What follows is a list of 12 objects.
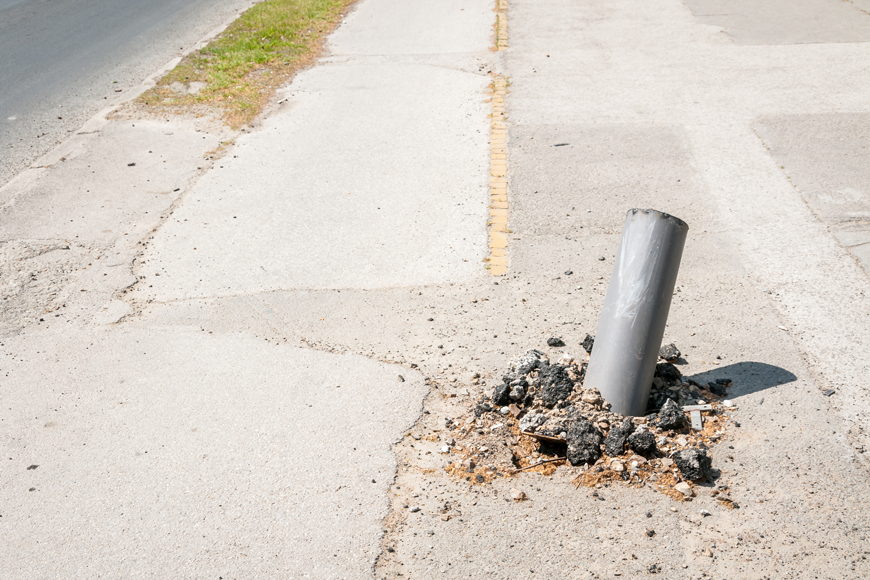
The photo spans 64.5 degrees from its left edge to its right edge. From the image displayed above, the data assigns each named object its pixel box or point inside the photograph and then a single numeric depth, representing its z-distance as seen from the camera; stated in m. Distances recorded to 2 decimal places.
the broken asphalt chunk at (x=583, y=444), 3.48
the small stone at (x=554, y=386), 3.83
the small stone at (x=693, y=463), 3.31
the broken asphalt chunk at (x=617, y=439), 3.50
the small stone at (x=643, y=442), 3.47
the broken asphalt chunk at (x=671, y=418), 3.63
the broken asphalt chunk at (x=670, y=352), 4.16
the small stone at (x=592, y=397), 3.77
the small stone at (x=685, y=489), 3.27
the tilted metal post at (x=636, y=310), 3.53
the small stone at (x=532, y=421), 3.68
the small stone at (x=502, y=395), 3.91
